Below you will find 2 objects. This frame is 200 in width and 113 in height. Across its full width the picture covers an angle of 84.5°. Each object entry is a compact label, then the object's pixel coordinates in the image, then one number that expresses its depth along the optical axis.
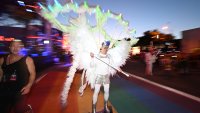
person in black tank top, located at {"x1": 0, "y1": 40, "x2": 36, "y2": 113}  1.75
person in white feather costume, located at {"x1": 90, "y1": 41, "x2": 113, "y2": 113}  2.49
